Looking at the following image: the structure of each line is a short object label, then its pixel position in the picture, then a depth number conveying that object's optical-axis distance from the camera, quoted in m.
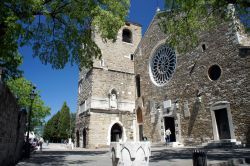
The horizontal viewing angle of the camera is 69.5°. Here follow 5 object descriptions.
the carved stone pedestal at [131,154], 4.45
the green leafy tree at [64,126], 43.90
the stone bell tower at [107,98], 16.48
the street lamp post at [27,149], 9.30
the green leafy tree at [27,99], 20.12
